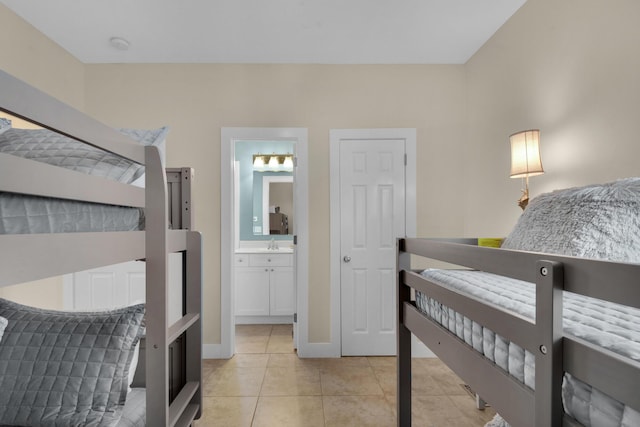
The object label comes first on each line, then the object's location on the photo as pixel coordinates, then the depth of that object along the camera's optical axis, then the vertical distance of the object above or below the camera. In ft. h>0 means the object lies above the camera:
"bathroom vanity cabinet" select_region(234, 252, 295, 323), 13.04 -2.72
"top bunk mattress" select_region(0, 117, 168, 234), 2.48 +0.13
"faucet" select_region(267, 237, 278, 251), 14.08 -1.29
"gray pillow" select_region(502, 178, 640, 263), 3.71 -0.11
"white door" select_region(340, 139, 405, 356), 10.16 -0.33
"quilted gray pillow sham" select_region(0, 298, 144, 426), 3.85 -1.84
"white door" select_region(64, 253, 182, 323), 9.52 -2.07
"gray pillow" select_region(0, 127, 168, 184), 3.51 +0.67
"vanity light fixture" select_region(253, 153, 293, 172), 14.65 +2.38
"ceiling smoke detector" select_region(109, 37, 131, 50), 8.68 +4.55
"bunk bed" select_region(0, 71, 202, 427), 2.49 -0.44
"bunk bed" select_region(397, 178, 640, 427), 2.02 -0.85
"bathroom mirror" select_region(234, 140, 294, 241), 14.64 +0.94
